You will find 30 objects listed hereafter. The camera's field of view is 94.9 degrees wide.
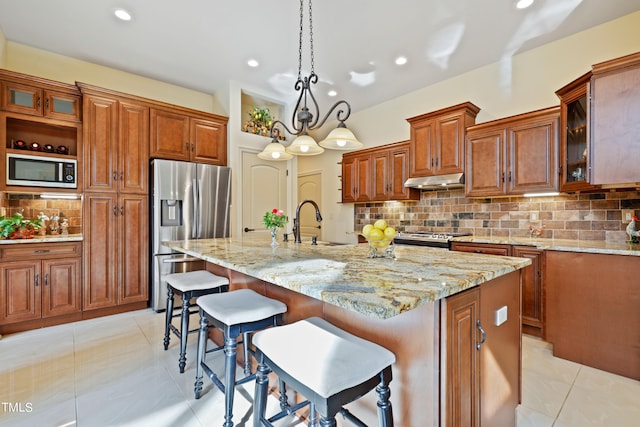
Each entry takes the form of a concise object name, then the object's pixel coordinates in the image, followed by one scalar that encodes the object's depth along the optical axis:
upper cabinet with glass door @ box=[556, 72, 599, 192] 2.44
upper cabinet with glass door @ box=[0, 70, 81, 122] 2.89
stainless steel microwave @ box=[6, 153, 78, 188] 2.91
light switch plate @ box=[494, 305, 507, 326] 1.36
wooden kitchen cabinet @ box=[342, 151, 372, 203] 4.54
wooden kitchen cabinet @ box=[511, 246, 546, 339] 2.67
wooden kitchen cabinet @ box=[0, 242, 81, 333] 2.76
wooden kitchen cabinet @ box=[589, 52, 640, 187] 2.11
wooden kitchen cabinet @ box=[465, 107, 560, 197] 2.86
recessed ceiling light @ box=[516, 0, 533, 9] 2.50
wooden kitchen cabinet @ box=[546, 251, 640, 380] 2.06
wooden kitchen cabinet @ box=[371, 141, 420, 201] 4.09
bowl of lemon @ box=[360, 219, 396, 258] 1.64
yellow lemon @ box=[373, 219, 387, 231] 1.64
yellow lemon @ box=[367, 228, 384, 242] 1.63
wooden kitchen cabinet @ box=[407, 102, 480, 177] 3.47
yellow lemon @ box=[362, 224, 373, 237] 1.66
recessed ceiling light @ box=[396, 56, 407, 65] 3.46
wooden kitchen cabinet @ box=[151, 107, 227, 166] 3.61
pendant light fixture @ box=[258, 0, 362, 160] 2.44
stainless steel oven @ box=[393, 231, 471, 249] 3.32
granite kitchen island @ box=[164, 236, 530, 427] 1.00
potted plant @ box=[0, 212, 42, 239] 2.74
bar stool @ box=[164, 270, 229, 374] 2.06
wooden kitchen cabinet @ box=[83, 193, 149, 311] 3.16
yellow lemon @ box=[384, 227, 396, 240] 1.64
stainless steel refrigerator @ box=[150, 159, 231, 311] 3.44
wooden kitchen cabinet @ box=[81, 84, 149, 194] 3.20
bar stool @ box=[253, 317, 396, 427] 0.89
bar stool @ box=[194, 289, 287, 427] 1.42
